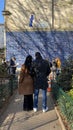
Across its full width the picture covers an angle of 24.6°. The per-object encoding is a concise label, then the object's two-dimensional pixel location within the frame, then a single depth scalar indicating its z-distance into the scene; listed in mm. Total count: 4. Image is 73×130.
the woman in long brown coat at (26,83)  5504
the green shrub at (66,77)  6078
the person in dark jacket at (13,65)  11785
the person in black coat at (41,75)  5431
